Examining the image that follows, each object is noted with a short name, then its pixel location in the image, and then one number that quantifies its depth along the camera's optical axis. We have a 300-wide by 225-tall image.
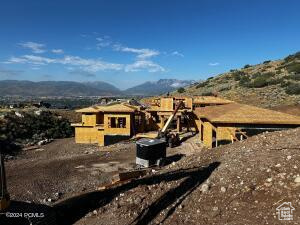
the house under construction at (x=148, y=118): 19.34
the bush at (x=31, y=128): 30.36
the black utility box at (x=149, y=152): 16.26
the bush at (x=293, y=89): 33.06
